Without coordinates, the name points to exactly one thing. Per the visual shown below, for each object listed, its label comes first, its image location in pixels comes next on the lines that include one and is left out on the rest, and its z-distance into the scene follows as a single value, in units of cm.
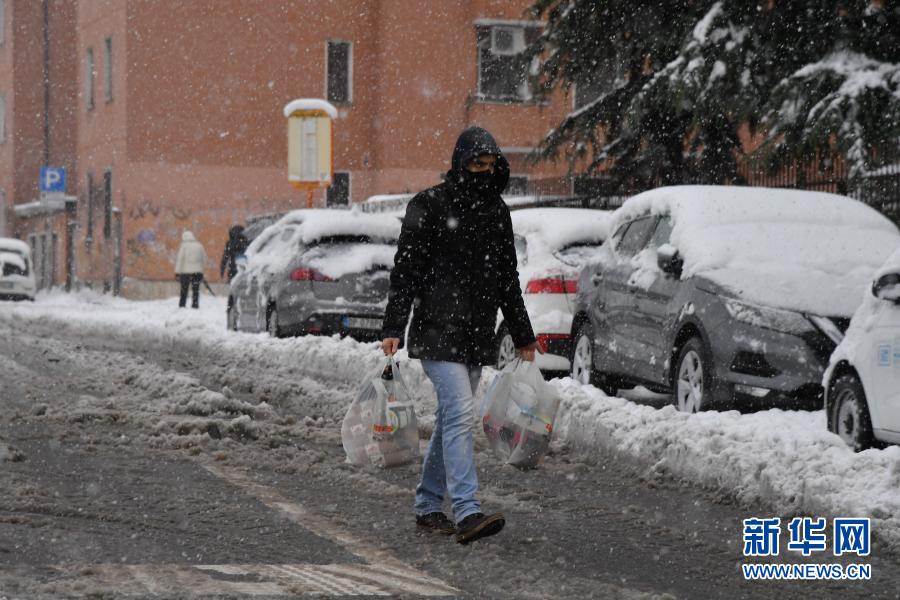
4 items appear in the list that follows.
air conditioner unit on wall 4256
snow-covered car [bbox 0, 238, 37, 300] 3775
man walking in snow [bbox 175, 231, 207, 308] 3125
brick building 4028
